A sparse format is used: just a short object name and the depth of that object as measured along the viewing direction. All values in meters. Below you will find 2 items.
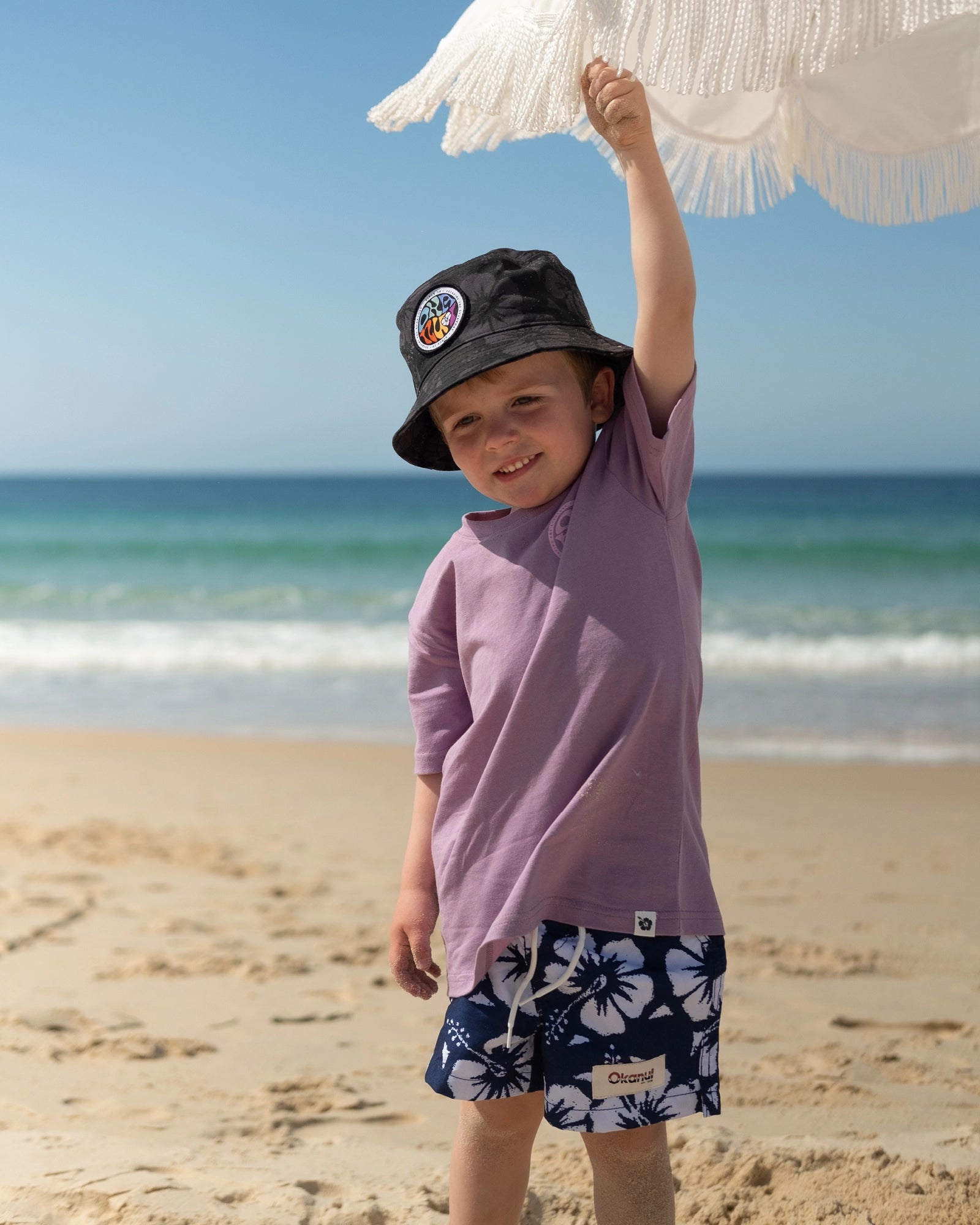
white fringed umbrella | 1.45
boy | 1.55
